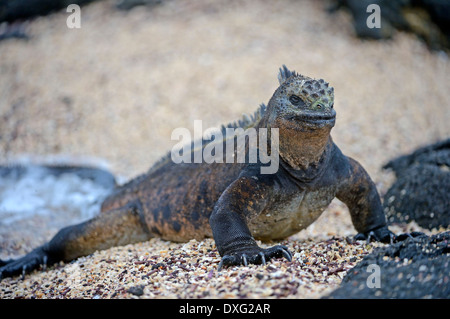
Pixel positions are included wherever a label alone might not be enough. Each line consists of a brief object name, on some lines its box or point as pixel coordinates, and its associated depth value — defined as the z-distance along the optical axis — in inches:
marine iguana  149.1
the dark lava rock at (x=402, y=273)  110.6
